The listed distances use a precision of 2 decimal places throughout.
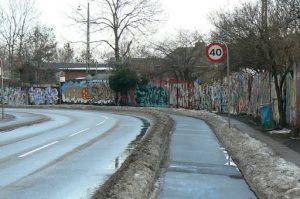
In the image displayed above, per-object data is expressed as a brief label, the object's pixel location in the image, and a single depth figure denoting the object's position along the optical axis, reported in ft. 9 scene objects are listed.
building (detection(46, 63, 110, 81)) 313.18
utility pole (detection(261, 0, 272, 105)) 62.18
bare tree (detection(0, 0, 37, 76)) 232.08
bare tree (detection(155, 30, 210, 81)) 193.36
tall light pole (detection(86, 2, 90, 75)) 165.15
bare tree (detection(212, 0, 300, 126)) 55.42
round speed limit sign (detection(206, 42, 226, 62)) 63.93
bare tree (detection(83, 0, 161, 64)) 217.97
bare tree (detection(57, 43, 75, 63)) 369.91
